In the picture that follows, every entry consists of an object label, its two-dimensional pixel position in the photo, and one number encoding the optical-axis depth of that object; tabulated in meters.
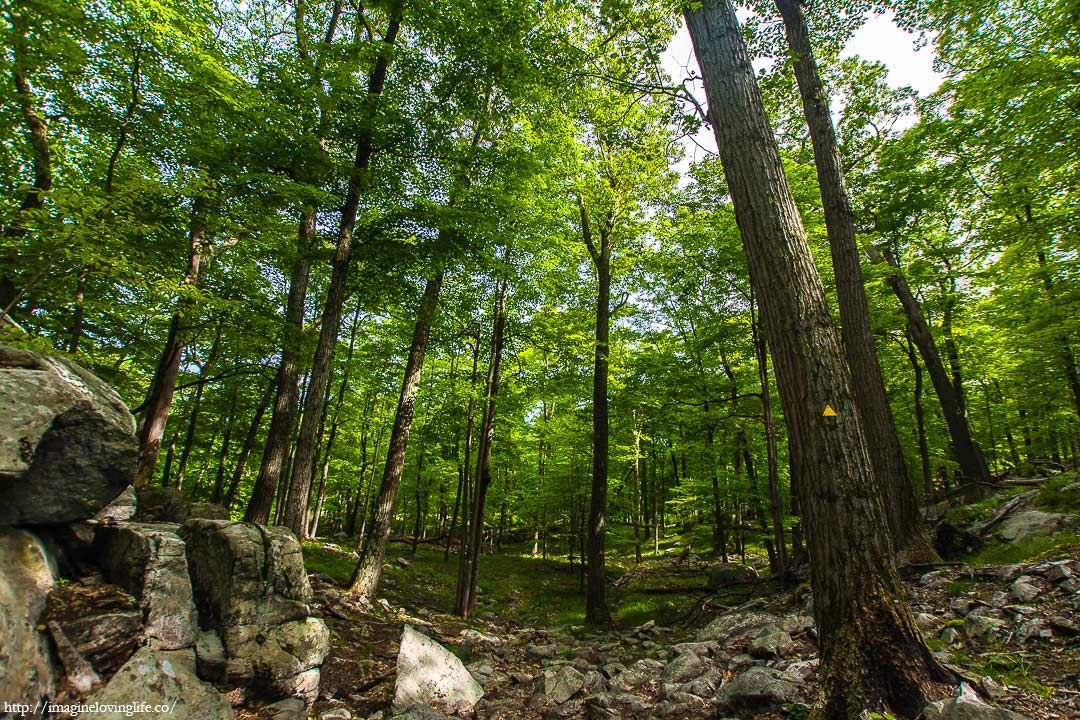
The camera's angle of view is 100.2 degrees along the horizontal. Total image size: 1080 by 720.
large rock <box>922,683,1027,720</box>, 2.45
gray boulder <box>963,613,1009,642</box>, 4.12
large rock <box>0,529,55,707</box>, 2.89
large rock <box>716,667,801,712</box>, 3.76
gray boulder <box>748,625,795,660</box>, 5.14
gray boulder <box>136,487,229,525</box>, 6.81
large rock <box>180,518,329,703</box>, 4.43
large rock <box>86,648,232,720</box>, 3.41
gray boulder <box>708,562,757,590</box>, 12.84
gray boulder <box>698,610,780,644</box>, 6.55
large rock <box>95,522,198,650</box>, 4.14
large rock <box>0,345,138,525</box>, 3.41
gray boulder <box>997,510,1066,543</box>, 6.59
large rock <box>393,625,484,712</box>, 4.82
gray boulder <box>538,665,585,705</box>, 5.23
